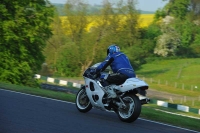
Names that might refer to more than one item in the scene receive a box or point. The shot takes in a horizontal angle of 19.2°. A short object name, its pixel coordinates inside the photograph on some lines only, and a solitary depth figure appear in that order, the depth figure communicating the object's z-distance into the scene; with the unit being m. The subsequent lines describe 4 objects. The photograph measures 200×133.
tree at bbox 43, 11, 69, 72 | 93.62
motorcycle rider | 13.06
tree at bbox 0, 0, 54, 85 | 47.19
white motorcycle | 12.58
